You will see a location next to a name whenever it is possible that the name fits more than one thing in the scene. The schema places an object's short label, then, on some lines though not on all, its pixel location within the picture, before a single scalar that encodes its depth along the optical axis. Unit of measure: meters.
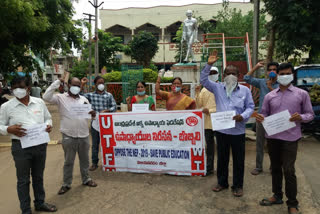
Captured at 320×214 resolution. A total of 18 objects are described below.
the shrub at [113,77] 12.67
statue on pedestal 11.66
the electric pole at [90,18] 24.64
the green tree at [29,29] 7.15
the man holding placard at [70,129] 3.98
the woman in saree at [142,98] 4.99
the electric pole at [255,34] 5.14
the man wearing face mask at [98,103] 5.01
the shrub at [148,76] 13.35
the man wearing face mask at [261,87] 4.14
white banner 4.44
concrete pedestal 11.23
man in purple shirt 3.15
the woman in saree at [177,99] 4.59
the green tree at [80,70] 30.40
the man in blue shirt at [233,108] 3.66
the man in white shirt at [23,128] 3.16
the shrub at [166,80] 15.37
